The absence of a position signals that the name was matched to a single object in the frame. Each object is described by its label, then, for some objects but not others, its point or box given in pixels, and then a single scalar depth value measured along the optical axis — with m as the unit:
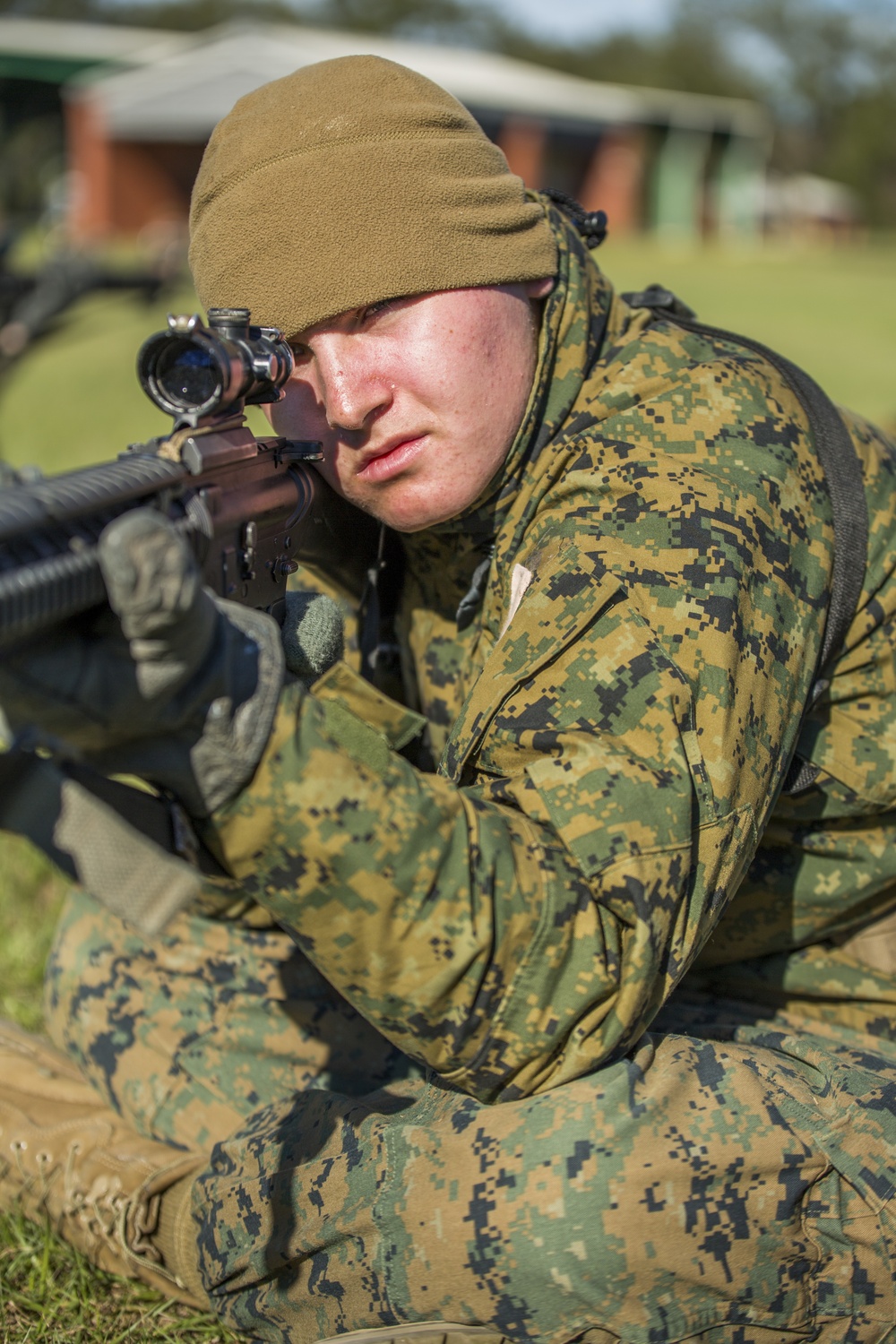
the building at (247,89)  29.18
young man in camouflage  2.33
